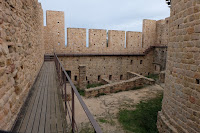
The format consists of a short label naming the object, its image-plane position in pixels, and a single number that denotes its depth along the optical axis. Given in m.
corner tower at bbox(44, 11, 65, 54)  12.37
